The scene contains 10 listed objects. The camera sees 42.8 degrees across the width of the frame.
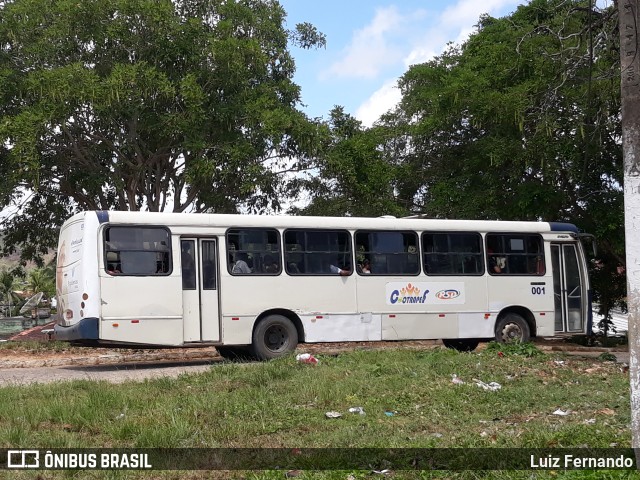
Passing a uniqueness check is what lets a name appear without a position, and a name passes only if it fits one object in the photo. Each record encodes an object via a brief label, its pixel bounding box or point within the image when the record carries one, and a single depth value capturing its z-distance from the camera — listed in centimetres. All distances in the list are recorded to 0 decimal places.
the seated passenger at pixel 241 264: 1559
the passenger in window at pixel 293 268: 1600
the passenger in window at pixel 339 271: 1642
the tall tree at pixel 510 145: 2011
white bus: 1455
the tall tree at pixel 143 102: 1862
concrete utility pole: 558
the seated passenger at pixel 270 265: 1586
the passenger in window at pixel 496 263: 1797
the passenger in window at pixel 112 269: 1441
